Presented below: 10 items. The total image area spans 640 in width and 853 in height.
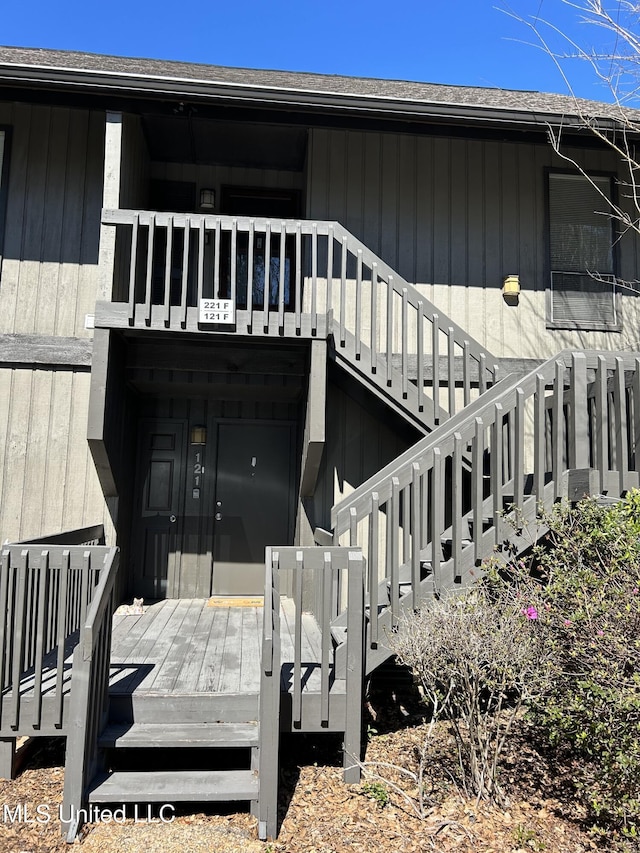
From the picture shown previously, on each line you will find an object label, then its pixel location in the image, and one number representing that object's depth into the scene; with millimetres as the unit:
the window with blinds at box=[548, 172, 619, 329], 6645
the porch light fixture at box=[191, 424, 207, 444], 6758
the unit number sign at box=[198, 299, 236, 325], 5059
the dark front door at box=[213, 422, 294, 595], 6688
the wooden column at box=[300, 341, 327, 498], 5145
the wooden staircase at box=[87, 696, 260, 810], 3170
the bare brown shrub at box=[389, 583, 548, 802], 3248
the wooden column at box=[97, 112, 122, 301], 5160
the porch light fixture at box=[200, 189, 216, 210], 6629
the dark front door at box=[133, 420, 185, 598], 6547
